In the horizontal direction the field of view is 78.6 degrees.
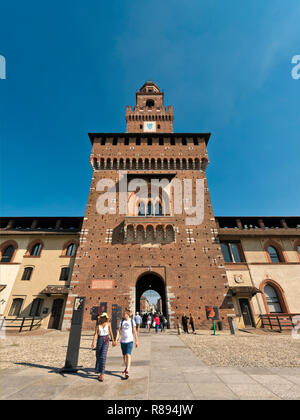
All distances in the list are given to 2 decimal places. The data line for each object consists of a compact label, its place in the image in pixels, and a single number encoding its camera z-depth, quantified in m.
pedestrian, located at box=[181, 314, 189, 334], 14.55
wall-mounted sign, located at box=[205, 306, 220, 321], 16.00
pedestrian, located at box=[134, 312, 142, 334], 13.64
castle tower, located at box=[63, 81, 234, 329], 17.08
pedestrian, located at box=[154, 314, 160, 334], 14.19
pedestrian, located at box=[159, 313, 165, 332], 16.88
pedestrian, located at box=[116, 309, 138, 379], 4.92
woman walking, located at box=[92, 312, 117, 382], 4.63
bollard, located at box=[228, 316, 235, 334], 14.55
